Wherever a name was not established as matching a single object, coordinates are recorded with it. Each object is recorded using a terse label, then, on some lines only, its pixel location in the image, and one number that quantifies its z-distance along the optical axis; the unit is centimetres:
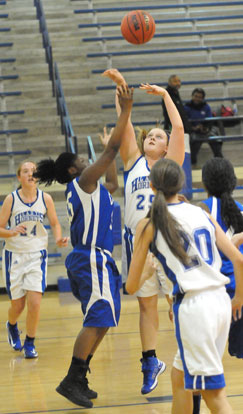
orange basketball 1520
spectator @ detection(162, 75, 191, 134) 1841
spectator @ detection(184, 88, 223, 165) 1889
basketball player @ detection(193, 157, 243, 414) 708
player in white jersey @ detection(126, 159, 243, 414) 566
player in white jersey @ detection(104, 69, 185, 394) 842
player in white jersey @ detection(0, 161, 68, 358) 1079
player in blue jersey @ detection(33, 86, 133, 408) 793
